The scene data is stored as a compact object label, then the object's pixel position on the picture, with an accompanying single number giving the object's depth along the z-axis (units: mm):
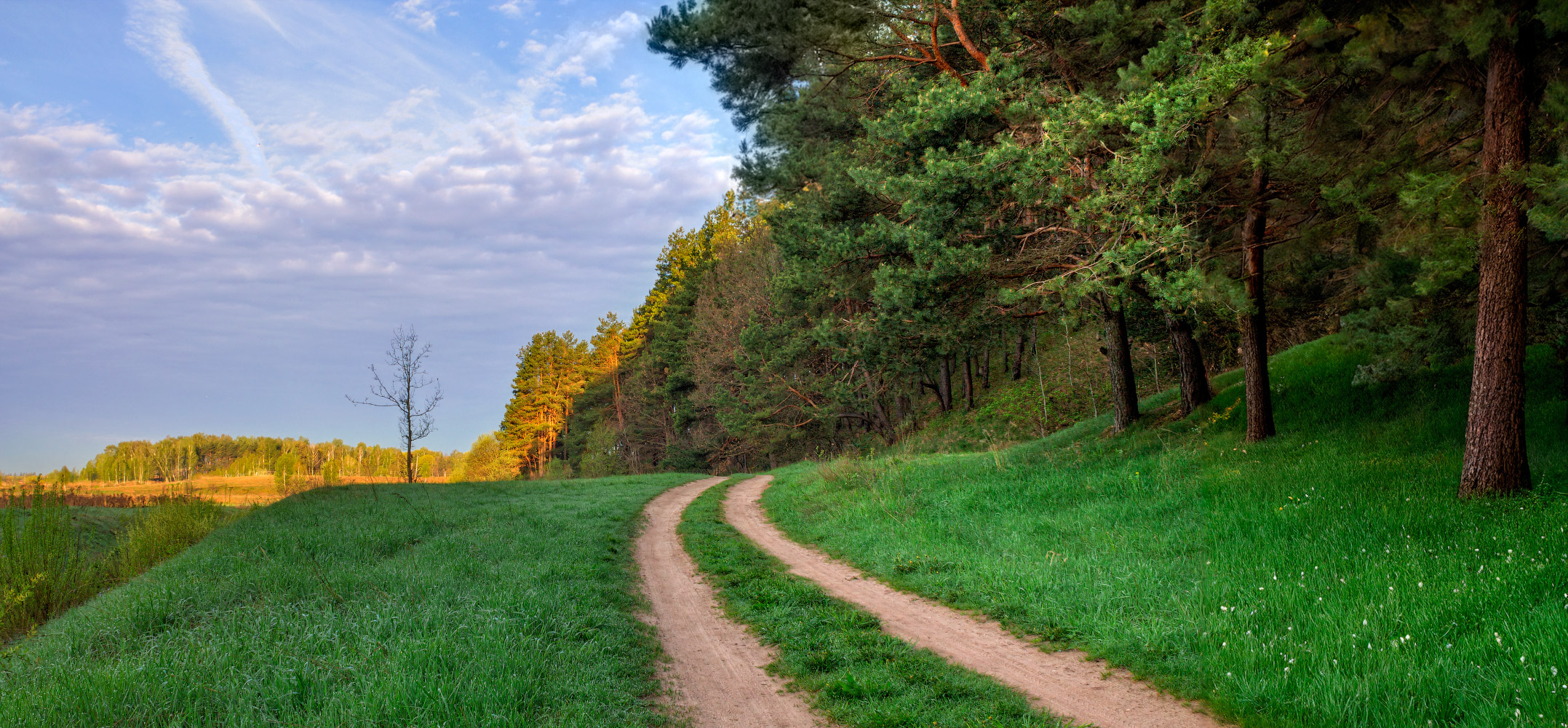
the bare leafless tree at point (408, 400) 24656
